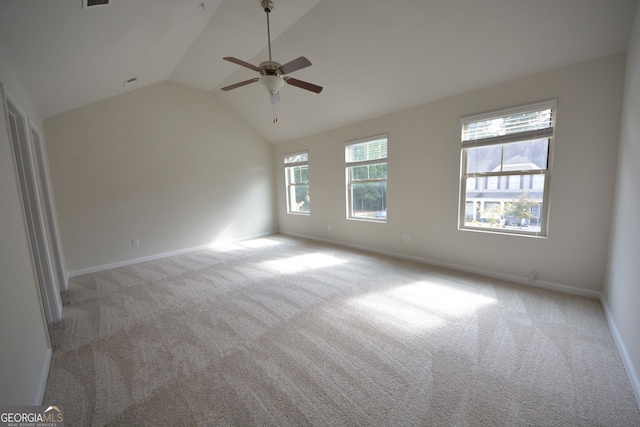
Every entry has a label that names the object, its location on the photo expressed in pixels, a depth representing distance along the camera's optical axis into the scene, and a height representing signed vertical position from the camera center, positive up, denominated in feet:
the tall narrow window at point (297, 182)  19.69 +0.18
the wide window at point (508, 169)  9.51 +0.33
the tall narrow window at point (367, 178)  14.76 +0.23
